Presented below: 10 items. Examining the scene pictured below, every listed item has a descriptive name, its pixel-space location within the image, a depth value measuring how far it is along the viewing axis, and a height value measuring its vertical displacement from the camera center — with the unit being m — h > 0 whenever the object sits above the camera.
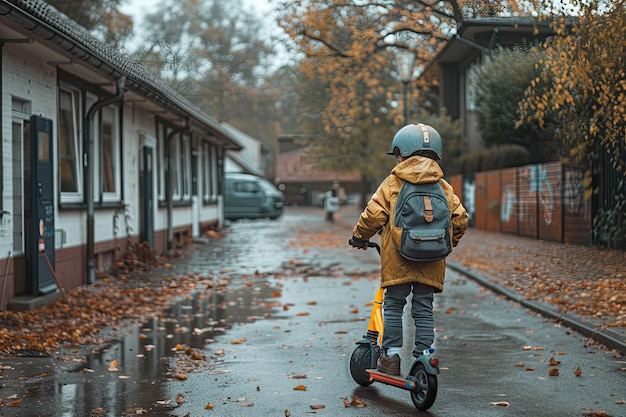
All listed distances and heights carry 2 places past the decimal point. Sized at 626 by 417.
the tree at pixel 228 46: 68.88 +10.61
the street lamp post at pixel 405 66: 22.91 +2.90
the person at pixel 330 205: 41.44 -0.83
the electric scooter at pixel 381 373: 5.89 -1.22
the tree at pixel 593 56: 9.88 +1.41
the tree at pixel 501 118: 25.20 +2.00
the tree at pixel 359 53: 14.17 +3.43
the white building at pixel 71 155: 10.97 +0.50
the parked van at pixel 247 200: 45.47 -0.64
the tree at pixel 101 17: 24.89 +4.91
